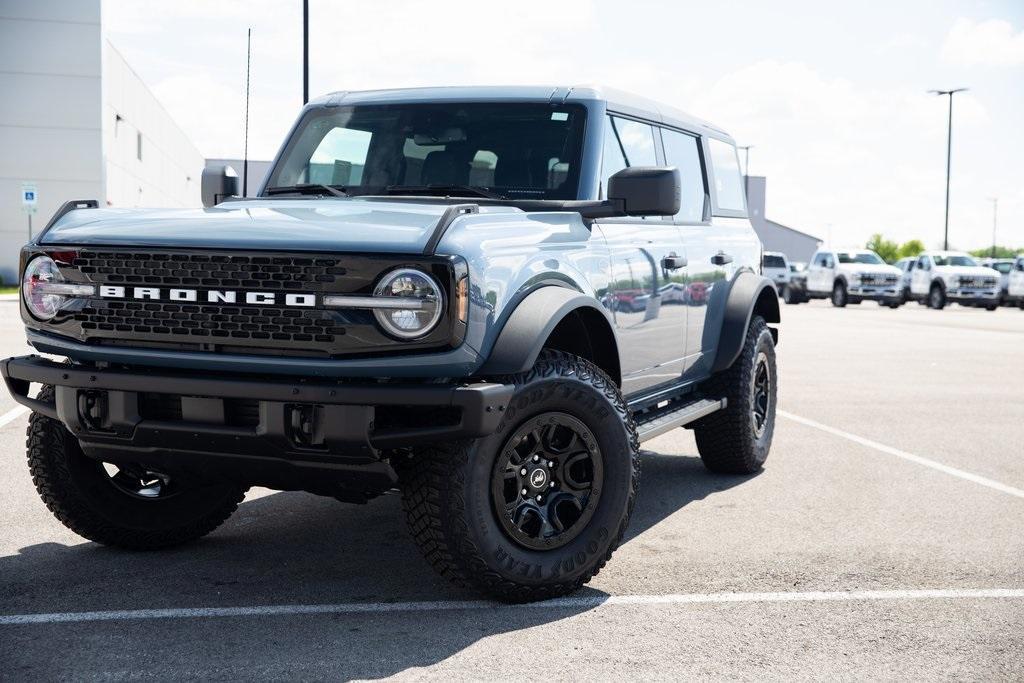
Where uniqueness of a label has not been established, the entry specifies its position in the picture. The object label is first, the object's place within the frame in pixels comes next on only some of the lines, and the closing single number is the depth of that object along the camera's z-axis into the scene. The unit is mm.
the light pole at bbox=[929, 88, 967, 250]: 57719
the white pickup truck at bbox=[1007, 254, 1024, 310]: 37844
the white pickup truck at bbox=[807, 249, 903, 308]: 38500
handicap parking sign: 31522
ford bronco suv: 4070
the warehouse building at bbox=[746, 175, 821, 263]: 103125
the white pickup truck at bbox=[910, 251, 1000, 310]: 36531
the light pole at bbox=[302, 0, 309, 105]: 25922
